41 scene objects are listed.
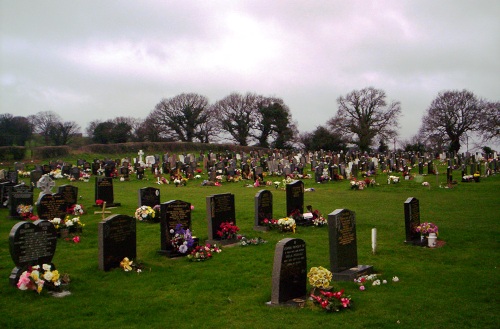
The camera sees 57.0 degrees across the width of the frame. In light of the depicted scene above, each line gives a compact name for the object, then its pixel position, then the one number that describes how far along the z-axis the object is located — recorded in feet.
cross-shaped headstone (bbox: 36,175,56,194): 63.26
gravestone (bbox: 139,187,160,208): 59.62
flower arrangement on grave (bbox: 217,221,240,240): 43.83
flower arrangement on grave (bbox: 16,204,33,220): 55.62
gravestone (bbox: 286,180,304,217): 54.08
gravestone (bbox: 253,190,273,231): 50.28
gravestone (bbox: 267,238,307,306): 26.30
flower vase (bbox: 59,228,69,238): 45.37
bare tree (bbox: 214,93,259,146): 263.29
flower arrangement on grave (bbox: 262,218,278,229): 49.37
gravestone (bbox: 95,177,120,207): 68.95
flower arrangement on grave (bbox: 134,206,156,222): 53.54
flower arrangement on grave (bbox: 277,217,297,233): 47.57
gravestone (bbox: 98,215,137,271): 33.83
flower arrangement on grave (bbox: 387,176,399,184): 95.40
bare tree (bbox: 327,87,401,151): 225.97
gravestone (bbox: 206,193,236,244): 44.68
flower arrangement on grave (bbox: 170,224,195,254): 38.57
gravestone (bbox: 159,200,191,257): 39.47
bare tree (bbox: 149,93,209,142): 262.06
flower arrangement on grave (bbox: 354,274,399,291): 29.68
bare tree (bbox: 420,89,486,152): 208.23
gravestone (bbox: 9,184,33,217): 57.67
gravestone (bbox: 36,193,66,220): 51.34
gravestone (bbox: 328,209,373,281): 31.65
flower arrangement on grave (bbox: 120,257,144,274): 33.83
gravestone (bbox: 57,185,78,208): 62.59
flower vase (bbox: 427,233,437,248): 40.75
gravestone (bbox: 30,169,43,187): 100.47
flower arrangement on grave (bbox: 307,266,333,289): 26.36
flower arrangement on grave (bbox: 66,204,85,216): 58.65
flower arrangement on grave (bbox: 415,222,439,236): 41.39
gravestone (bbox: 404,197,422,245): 41.83
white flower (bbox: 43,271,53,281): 27.99
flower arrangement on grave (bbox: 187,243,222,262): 37.65
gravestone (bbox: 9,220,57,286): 29.50
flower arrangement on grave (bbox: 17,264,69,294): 27.91
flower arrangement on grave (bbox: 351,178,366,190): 89.45
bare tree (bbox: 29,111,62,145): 246.29
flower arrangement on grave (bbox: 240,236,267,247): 43.16
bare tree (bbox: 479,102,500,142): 179.48
